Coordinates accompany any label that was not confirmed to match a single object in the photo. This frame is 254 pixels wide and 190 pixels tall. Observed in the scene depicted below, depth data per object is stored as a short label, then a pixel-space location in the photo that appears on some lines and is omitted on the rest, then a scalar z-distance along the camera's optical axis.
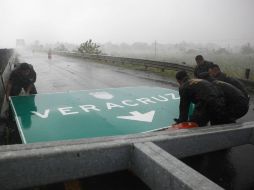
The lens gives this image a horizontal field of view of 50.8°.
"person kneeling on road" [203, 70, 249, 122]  4.91
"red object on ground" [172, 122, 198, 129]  4.15
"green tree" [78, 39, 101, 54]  43.25
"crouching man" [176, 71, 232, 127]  4.61
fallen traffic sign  4.34
